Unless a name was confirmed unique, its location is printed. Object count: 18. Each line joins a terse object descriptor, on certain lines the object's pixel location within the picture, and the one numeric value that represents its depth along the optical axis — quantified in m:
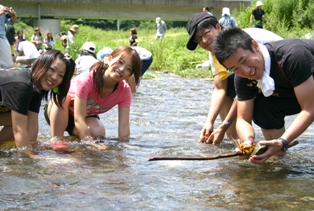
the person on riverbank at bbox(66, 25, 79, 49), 13.29
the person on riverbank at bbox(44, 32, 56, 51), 21.09
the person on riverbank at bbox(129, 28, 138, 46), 18.62
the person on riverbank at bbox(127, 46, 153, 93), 8.16
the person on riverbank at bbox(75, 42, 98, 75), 7.00
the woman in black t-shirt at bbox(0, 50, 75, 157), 3.96
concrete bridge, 36.91
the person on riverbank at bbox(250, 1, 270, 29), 16.67
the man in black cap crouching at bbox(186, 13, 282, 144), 4.29
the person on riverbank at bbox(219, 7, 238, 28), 16.02
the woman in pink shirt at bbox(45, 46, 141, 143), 4.61
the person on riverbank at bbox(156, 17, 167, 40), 25.18
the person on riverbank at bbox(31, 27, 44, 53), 20.78
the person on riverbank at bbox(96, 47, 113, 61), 7.27
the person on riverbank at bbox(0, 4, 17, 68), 7.39
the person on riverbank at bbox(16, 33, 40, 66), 12.46
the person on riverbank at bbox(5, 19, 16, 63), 10.37
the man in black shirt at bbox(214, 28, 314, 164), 3.31
